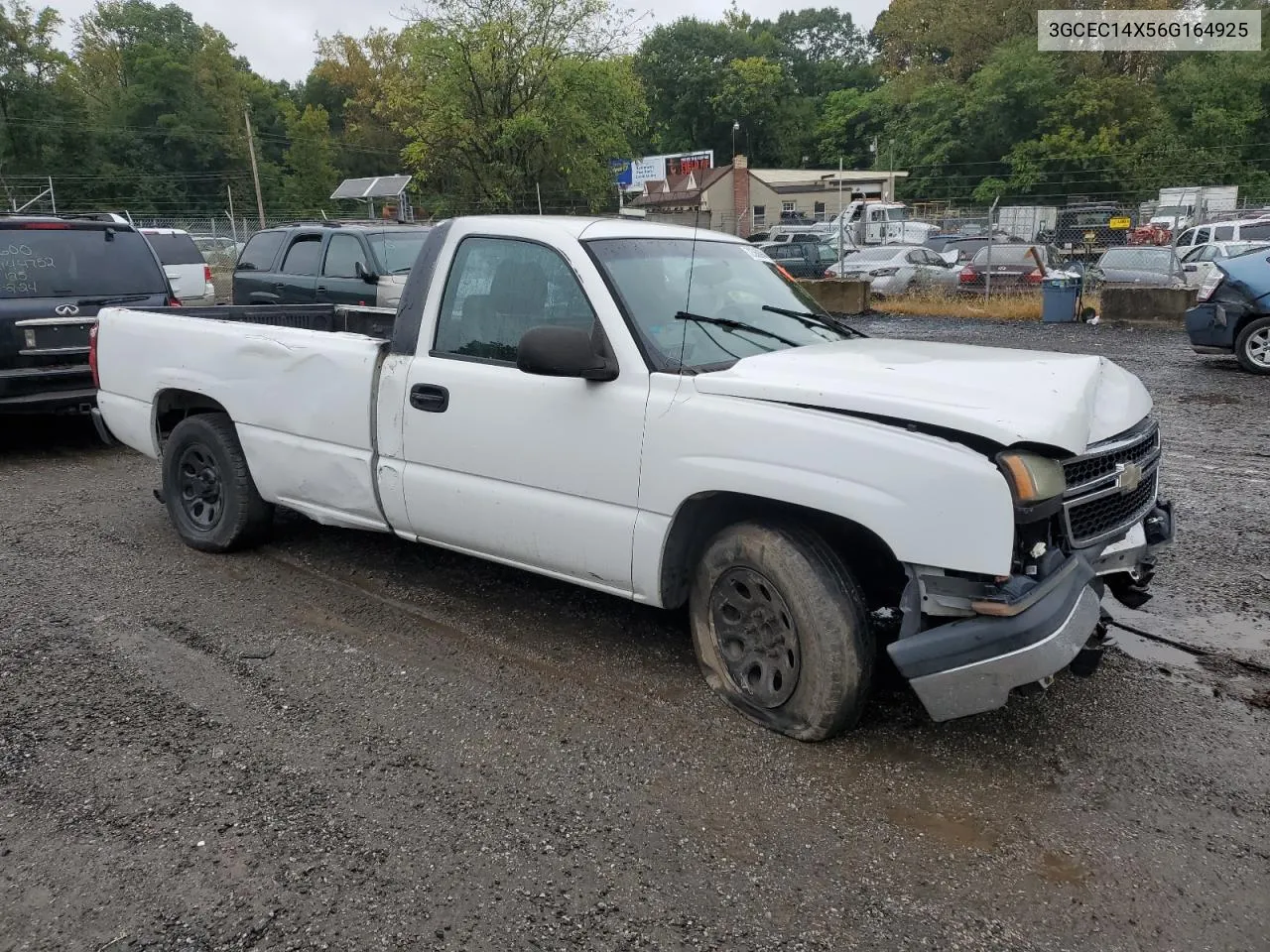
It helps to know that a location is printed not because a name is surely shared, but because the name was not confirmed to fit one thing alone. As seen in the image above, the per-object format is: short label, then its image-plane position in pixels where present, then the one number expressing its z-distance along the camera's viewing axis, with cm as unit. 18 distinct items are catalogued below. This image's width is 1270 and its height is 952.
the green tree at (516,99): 2619
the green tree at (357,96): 7250
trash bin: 1652
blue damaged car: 1078
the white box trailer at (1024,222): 2855
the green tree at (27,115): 5512
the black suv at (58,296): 745
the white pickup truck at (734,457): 298
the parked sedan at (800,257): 2531
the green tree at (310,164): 5912
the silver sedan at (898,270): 2109
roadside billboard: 3570
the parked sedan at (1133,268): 1886
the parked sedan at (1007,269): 1966
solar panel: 2894
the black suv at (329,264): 1080
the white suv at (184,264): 1712
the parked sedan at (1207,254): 1967
